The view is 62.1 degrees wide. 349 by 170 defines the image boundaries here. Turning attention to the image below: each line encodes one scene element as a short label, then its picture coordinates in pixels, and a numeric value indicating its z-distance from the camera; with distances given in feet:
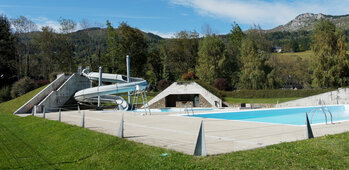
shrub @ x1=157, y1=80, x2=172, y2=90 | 135.03
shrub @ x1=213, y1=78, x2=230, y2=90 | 127.03
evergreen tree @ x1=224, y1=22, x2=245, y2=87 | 144.87
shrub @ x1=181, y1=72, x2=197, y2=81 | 138.35
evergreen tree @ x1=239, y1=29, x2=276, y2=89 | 123.65
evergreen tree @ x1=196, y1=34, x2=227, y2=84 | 140.46
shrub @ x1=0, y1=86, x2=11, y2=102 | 117.48
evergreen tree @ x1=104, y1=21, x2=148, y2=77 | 153.48
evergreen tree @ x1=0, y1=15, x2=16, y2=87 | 142.61
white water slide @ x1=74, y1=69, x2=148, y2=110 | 75.36
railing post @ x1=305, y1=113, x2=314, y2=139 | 25.09
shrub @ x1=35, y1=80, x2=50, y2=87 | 125.24
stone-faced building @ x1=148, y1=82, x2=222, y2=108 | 96.28
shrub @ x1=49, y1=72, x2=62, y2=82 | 115.33
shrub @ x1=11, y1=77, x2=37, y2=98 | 114.52
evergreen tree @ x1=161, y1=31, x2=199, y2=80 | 169.99
